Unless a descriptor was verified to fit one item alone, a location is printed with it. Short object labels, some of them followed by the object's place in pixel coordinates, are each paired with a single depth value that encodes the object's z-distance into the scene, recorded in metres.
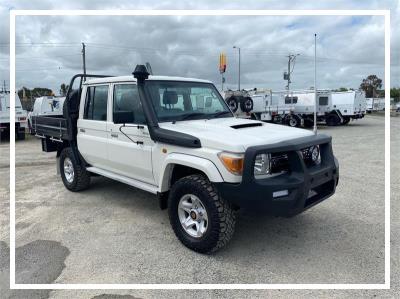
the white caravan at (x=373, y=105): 39.08
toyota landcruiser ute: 3.67
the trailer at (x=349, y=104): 23.71
